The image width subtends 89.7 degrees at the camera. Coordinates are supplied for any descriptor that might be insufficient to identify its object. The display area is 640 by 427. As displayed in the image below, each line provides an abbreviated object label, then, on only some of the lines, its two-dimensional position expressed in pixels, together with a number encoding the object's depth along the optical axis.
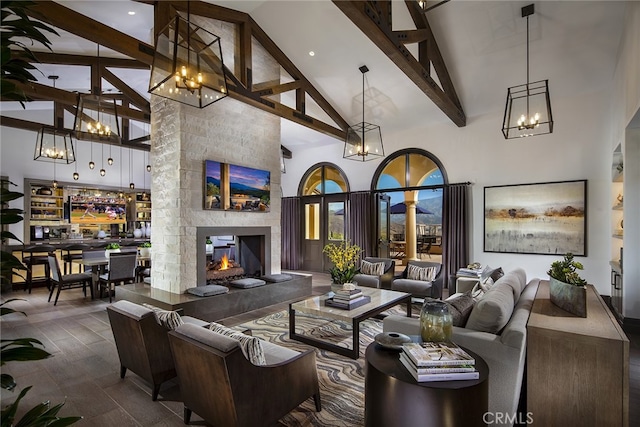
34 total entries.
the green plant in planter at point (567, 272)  2.56
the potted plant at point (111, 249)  6.46
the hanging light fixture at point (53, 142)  6.27
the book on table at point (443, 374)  1.79
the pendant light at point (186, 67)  3.27
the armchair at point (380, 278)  6.05
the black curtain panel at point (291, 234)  9.97
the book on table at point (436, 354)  1.83
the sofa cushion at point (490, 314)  2.45
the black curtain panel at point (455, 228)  6.91
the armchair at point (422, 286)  5.54
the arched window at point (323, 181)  9.19
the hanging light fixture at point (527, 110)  4.59
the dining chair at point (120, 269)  5.86
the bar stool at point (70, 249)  7.24
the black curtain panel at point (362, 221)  8.35
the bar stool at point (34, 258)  6.86
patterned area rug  2.56
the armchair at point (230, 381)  2.02
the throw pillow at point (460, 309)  2.62
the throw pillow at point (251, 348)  2.16
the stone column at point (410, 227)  9.46
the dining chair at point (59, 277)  5.83
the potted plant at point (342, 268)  4.40
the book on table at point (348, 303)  3.95
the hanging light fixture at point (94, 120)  4.82
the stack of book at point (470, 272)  5.34
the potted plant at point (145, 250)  7.09
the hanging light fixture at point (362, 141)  6.31
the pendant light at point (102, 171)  9.06
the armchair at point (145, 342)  2.72
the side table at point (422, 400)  1.72
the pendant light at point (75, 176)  8.62
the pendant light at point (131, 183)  10.06
